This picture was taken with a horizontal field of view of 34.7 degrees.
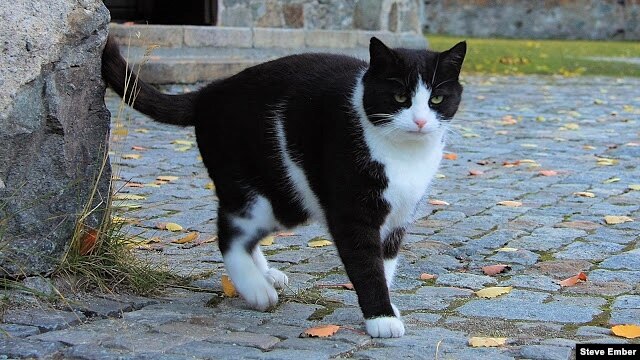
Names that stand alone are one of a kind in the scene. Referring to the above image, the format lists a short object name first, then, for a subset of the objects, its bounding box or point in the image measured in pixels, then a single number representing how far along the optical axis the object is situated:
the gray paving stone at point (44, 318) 3.14
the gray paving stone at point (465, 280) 3.91
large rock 3.34
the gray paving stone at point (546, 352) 2.96
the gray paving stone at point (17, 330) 3.02
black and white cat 3.27
